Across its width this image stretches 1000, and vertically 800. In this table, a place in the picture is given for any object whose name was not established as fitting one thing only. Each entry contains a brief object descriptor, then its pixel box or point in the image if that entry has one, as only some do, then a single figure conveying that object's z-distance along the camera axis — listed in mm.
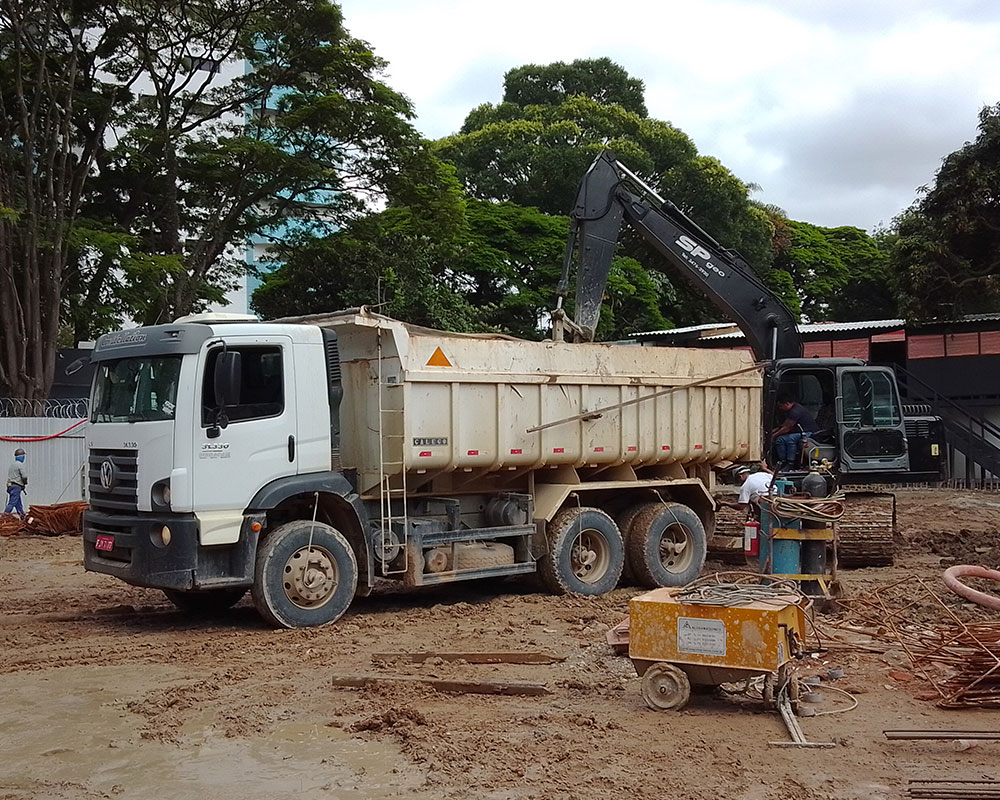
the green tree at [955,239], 18047
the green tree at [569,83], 43500
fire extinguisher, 10883
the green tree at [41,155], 20844
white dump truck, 9703
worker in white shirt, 11531
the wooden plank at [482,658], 8703
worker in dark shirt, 14906
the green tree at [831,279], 44031
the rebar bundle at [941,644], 7141
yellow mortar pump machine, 6898
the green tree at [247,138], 22859
